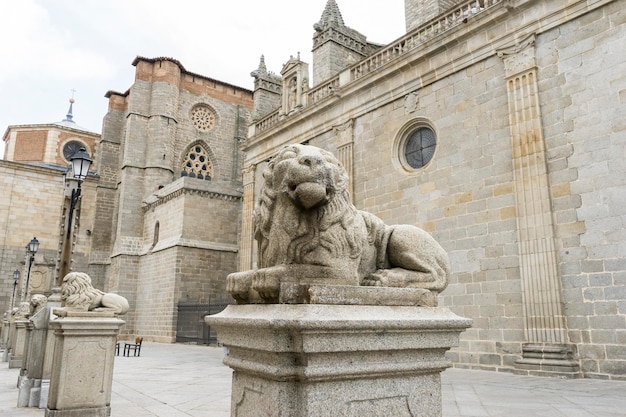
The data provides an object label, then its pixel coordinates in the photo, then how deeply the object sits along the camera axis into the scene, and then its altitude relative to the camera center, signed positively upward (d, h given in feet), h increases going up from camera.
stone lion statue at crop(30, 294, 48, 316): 32.29 -0.43
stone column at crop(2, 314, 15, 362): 37.41 -4.86
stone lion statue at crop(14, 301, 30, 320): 40.24 -1.42
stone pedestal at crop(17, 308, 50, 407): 20.10 -2.99
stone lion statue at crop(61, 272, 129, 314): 17.30 -0.05
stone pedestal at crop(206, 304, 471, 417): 6.39 -0.87
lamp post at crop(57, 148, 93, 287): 25.45 +4.82
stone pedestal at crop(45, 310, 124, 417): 15.92 -2.42
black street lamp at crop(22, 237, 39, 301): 58.34 +6.34
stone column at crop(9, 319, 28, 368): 36.04 -3.81
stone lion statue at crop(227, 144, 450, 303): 7.57 +1.16
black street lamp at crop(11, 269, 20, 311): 76.11 +2.54
